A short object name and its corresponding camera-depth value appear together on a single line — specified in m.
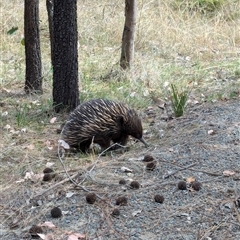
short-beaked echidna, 6.29
